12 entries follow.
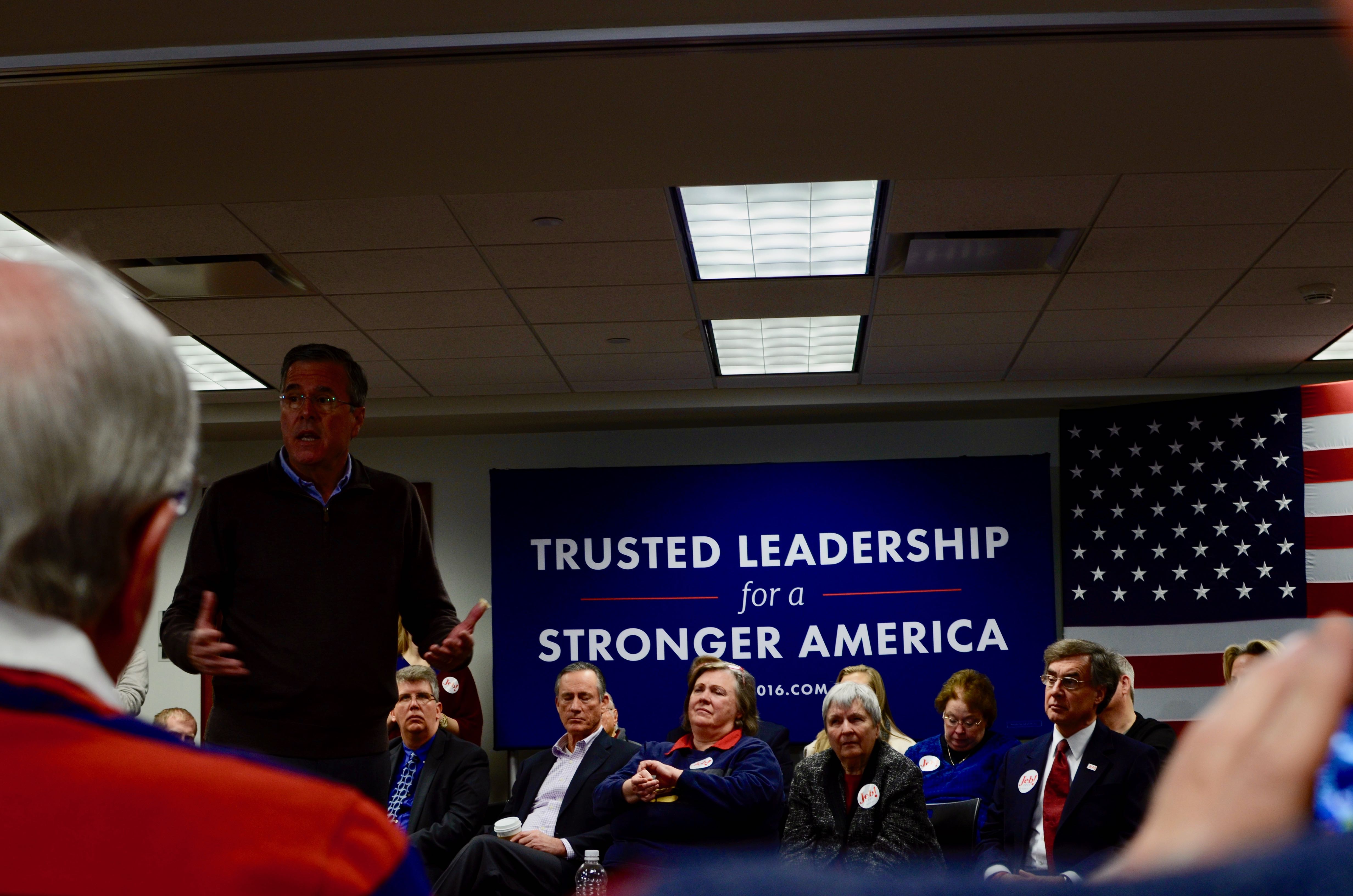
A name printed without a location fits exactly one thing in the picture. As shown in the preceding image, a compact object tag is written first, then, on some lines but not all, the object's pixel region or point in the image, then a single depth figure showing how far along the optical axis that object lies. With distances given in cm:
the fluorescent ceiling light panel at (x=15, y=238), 434
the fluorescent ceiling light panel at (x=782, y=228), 429
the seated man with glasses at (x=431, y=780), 437
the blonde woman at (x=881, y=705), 489
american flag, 632
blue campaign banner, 697
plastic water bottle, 401
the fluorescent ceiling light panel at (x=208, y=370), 605
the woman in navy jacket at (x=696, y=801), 391
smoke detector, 522
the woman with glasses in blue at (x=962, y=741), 464
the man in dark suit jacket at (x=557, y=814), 410
